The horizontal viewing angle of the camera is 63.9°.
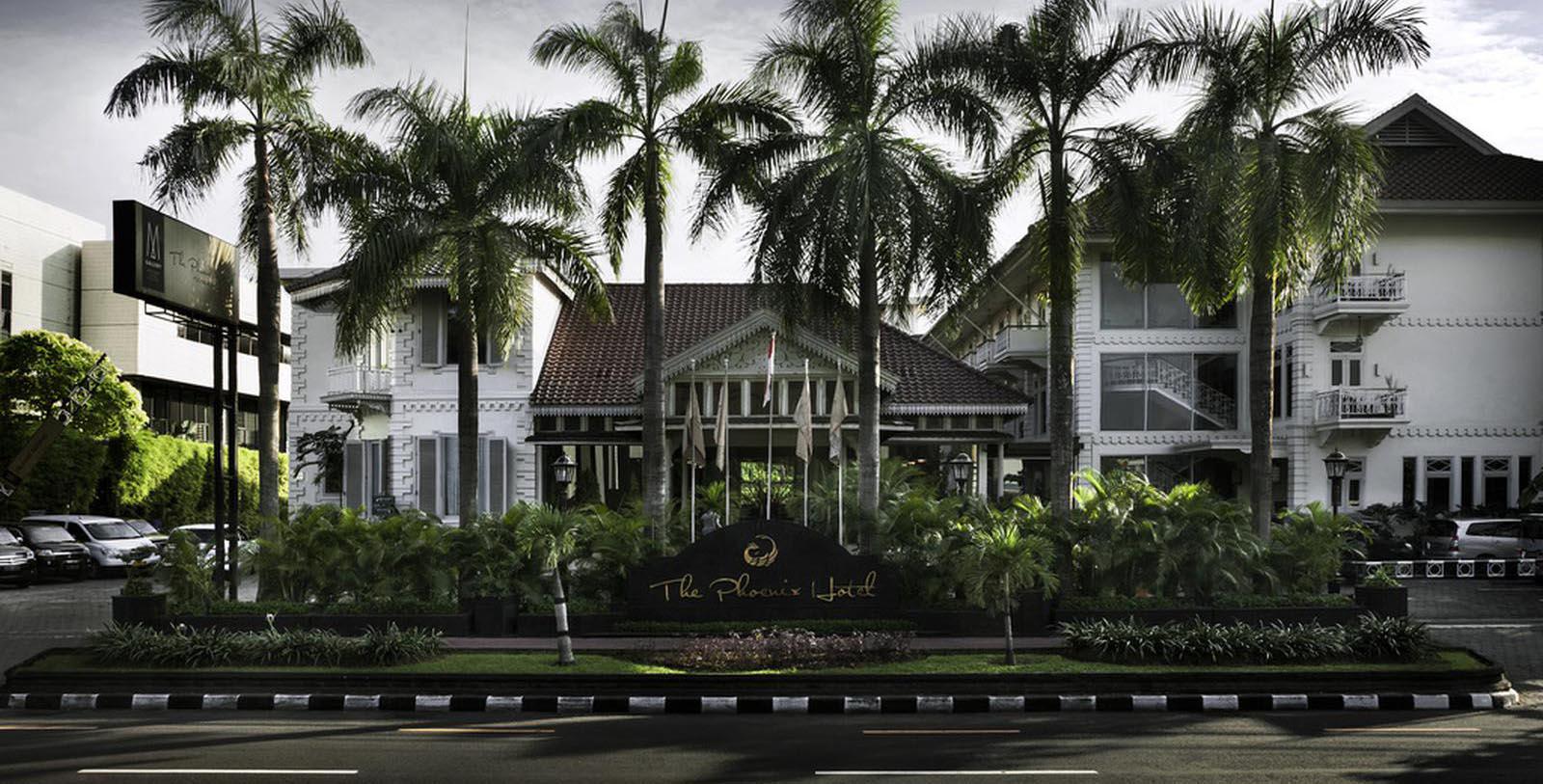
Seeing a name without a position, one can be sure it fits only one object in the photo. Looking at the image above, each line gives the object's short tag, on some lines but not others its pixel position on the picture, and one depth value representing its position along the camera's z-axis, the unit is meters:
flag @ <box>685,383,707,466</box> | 23.61
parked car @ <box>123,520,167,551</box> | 33.92
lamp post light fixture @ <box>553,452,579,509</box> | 24.89
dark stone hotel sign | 18.31
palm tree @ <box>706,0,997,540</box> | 19.47
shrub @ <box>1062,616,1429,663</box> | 15.27
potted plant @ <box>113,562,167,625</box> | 17.53
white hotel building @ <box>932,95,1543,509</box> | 34.41
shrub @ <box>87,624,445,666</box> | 15.20
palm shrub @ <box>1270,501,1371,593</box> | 18.92
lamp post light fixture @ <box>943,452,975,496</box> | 23.28
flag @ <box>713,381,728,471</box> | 23.38
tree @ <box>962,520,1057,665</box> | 15.96
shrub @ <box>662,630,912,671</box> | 15.26
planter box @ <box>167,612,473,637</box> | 17.88
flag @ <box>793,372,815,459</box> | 22.36
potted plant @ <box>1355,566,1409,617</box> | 18.14
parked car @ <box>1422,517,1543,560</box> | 28.80
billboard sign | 18.36
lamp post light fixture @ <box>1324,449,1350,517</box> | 26.77
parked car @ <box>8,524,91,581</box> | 30.28
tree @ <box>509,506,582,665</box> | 18.50
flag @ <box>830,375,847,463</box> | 22.50
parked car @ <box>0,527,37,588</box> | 28.50
